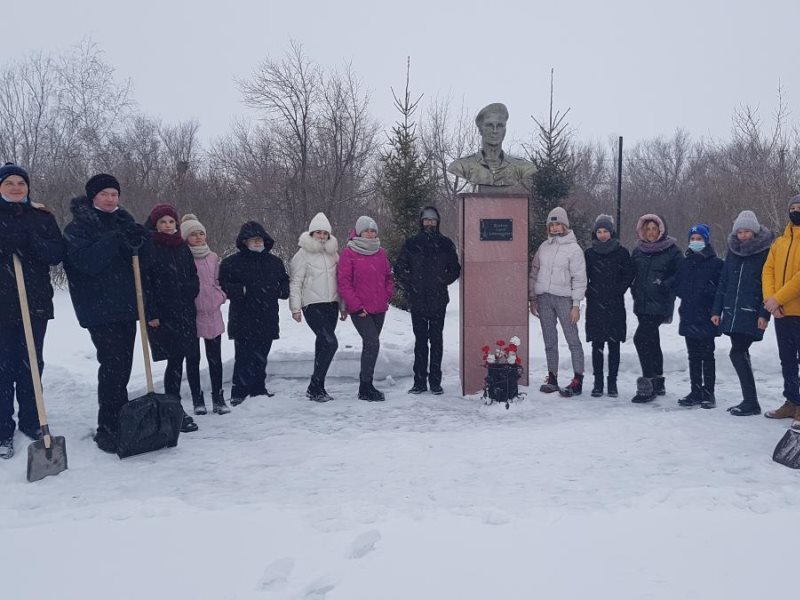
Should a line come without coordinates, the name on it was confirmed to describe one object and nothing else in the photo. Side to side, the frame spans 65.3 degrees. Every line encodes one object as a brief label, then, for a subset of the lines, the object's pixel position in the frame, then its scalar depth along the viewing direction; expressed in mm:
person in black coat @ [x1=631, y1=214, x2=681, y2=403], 6027
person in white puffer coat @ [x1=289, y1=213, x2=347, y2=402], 6184
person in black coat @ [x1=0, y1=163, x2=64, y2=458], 4207
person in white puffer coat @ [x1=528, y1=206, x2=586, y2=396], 6320
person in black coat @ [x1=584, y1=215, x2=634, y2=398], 6215
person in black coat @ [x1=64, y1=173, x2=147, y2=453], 4340
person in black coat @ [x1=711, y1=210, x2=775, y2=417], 5293
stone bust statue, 6688
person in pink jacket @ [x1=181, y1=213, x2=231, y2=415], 5656
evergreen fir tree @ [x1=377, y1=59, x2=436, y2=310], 11242
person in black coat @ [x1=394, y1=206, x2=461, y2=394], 6383
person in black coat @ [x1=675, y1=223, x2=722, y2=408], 5758
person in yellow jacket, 4961
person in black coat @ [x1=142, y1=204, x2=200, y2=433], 5128
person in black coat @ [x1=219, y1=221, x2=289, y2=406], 5934
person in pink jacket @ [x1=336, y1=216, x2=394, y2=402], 6238
